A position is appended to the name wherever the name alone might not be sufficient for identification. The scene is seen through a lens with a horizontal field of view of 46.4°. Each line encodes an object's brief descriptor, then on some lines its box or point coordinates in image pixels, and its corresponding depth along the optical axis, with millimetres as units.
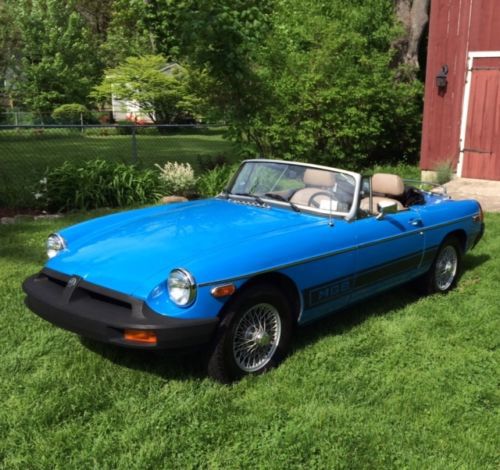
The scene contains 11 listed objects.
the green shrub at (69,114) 32138
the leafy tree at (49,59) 34781
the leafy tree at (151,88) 33125
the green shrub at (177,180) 9883
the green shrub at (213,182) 9906
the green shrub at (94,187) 8898
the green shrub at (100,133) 28767
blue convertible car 3393
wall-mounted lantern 12250
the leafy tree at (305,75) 10352
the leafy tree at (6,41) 31062
